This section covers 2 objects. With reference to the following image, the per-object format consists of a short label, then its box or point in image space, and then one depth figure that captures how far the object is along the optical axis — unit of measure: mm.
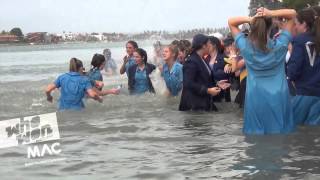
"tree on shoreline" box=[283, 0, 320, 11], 48826
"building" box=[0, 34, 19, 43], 78228
